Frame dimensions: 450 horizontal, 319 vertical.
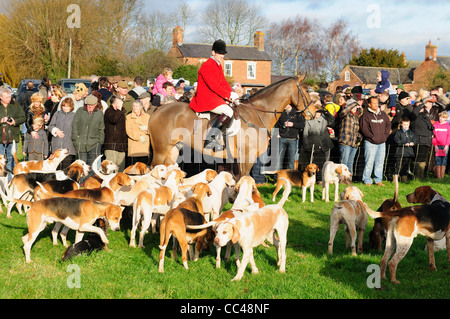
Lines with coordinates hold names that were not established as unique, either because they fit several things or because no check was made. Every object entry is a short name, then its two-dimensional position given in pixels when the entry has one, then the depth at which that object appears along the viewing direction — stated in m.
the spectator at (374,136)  11.08
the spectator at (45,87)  13.08
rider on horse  7.99
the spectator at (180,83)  13.80
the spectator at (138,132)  9.02
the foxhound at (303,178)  9.42
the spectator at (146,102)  9.58
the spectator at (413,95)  13.84
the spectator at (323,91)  12.63
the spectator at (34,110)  9.03
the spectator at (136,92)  10.49
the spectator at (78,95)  9.58
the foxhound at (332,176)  9.51
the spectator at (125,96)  10.10
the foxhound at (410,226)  5.10
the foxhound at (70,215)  5.63
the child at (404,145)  11.67
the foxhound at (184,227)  5.25
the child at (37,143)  9.05
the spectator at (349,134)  11.02
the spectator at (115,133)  9.22
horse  8.45
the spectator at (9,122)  9.06
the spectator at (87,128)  9.01
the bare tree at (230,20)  47.47
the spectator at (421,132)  11.89
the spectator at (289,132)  10.57
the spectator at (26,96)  14.16
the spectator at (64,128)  9.07
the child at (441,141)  12.20
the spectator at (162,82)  11.30
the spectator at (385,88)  12.70
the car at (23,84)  19.00
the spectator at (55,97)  9.77
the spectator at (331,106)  11.76
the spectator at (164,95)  10.53
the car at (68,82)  18.23
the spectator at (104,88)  10.59
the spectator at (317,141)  10.76
